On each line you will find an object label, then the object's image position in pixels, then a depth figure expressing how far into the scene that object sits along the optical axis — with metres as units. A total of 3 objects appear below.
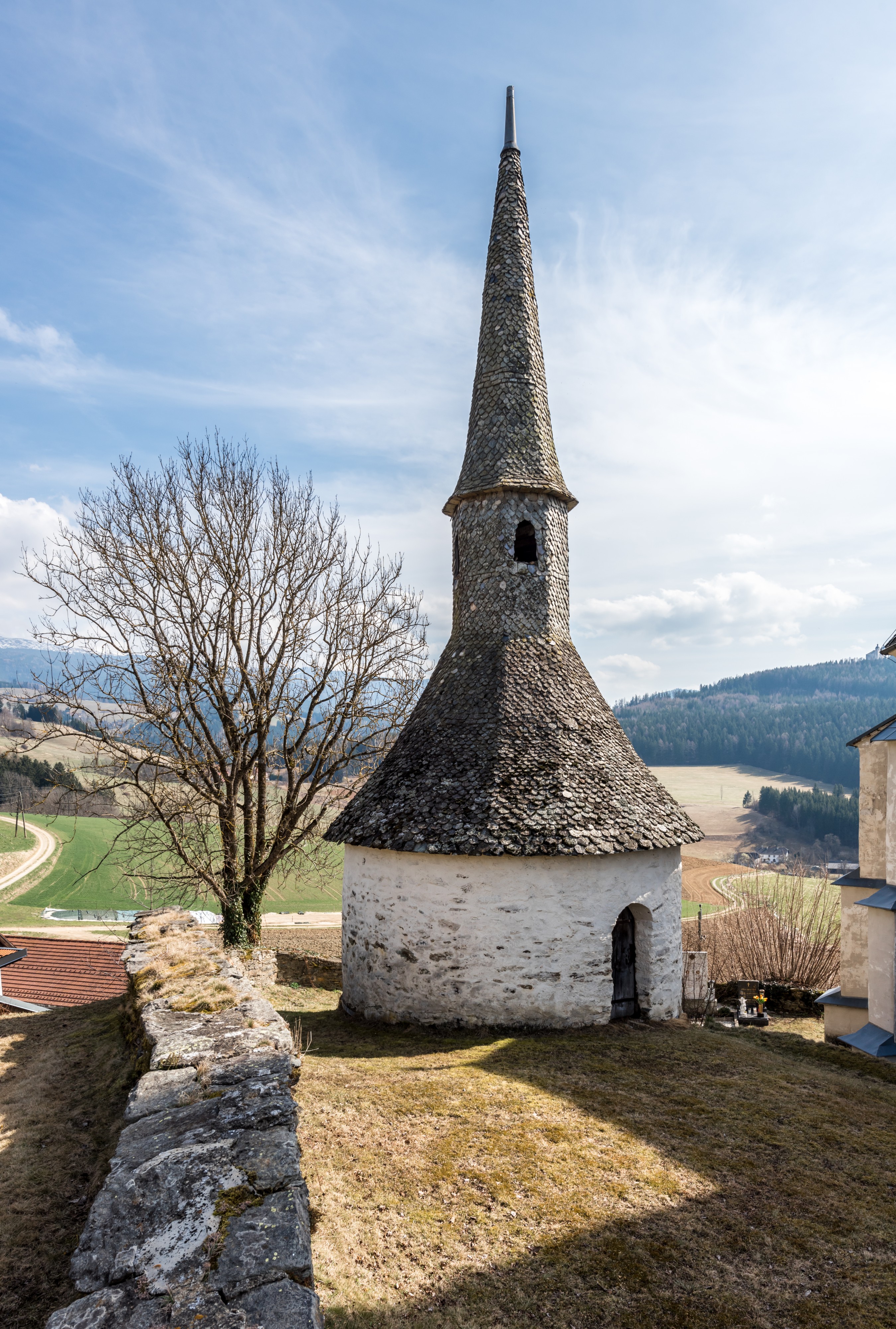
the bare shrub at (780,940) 26.42
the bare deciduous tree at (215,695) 15.03
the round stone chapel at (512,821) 10.70
